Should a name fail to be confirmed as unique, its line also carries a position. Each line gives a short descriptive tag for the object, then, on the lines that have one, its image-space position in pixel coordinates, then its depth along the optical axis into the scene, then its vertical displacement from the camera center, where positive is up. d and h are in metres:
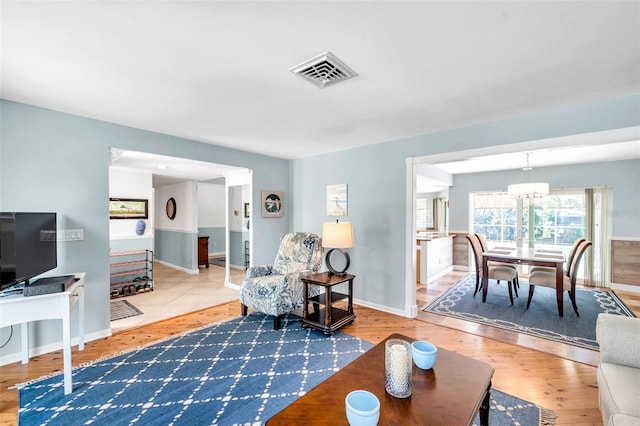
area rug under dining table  3.14 -1.37
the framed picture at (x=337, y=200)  4.31 +0.18
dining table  3.62 -0.68
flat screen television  2.03 -0.29
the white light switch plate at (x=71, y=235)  2.73 -0.25
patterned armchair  3.16 -0.86
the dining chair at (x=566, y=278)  3.65 -0.94
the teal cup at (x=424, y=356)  1.61 -0.85
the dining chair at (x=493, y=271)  4.17 -0.93
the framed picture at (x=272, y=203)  4.68 +0.13
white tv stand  1.94 -0.74
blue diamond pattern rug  1.85 -1.37
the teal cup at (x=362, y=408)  1.13 -0.86
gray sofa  1.32 -0.89
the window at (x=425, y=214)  8.03 -0.08
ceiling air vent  1.79 +0.98
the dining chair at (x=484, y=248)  4.62 -0.65
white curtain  5.10 -0.46
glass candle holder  1.38 -0.81
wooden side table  3.04 -1.15
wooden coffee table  1.24 -0.94
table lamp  3.26 -0.30
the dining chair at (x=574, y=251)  3.84 -0.55
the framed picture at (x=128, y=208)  4.97 +0.04
